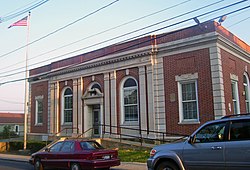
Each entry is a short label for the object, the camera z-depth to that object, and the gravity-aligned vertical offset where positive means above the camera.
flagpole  23.92 +1.43
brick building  18.09 +2.14
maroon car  11.69 -1.79
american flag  22.71 +7.48
